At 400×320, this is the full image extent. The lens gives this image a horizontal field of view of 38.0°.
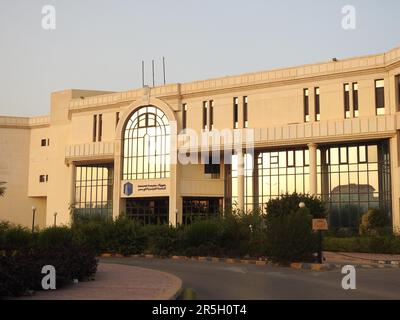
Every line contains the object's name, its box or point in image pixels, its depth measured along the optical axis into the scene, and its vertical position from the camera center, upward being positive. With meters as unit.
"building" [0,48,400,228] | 42.81 +6.21
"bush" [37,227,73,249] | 27.69 -0.81
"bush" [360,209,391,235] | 39.75 -0.06
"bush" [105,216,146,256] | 31.53 -1.06
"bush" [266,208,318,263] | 24.61 -0.85
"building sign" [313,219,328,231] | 24.05 -0.17
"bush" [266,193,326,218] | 34.56 +0.94
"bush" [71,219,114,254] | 31.77 -0.75
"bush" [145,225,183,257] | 30.56 -1.13
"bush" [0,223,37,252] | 27.29 -0.82
